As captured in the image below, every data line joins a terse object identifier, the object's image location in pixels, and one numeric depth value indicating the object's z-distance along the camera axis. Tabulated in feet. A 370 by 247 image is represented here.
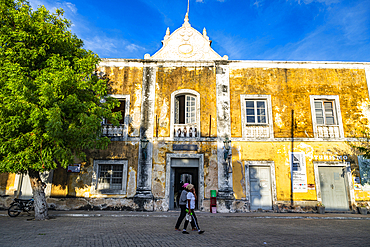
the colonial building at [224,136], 42.19
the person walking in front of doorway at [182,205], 25.53
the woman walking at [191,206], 25.24
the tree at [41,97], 27.86
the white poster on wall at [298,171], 42.32
